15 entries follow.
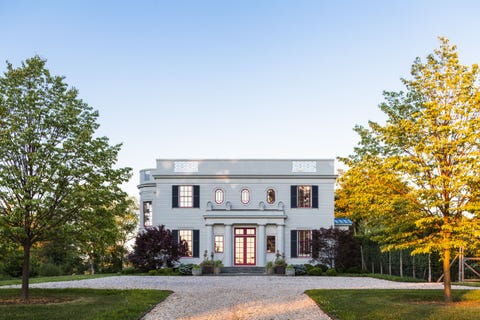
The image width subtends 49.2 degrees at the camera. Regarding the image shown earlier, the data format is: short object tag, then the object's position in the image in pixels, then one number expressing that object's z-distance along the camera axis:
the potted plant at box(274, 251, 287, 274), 30.42
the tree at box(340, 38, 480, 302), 13.70
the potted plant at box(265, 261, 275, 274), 30.64
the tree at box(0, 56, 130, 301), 14.18
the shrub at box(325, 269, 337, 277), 29.45
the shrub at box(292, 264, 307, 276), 29.98
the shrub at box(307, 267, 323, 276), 29.91
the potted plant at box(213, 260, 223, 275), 30.56
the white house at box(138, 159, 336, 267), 32.75
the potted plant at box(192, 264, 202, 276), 29.81
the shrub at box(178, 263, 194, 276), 30.11
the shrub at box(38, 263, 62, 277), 31.11
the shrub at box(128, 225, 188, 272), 30.91
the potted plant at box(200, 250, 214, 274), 30.47
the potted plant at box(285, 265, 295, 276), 29.61
